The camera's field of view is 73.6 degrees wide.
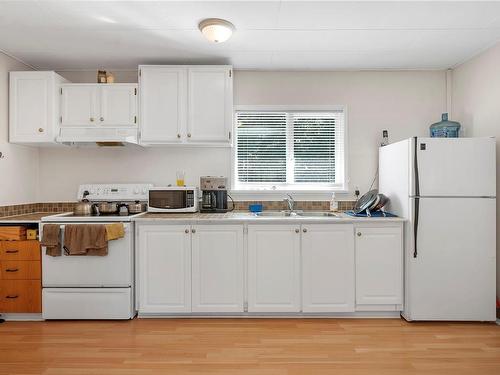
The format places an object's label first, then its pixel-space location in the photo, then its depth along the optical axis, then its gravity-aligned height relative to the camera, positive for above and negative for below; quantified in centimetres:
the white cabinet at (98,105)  330 +80
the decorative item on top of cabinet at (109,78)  334 +108
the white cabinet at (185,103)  326 +82
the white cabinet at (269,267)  292 -70
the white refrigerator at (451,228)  278 -34
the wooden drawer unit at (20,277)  287 -79
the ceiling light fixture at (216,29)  253 +121
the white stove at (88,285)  287 -85
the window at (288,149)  368 +42
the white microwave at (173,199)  331 -13
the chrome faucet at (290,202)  347 -16
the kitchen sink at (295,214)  335 -27
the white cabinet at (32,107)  319 +76
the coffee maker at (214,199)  338 -13
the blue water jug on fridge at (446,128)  333 +60
